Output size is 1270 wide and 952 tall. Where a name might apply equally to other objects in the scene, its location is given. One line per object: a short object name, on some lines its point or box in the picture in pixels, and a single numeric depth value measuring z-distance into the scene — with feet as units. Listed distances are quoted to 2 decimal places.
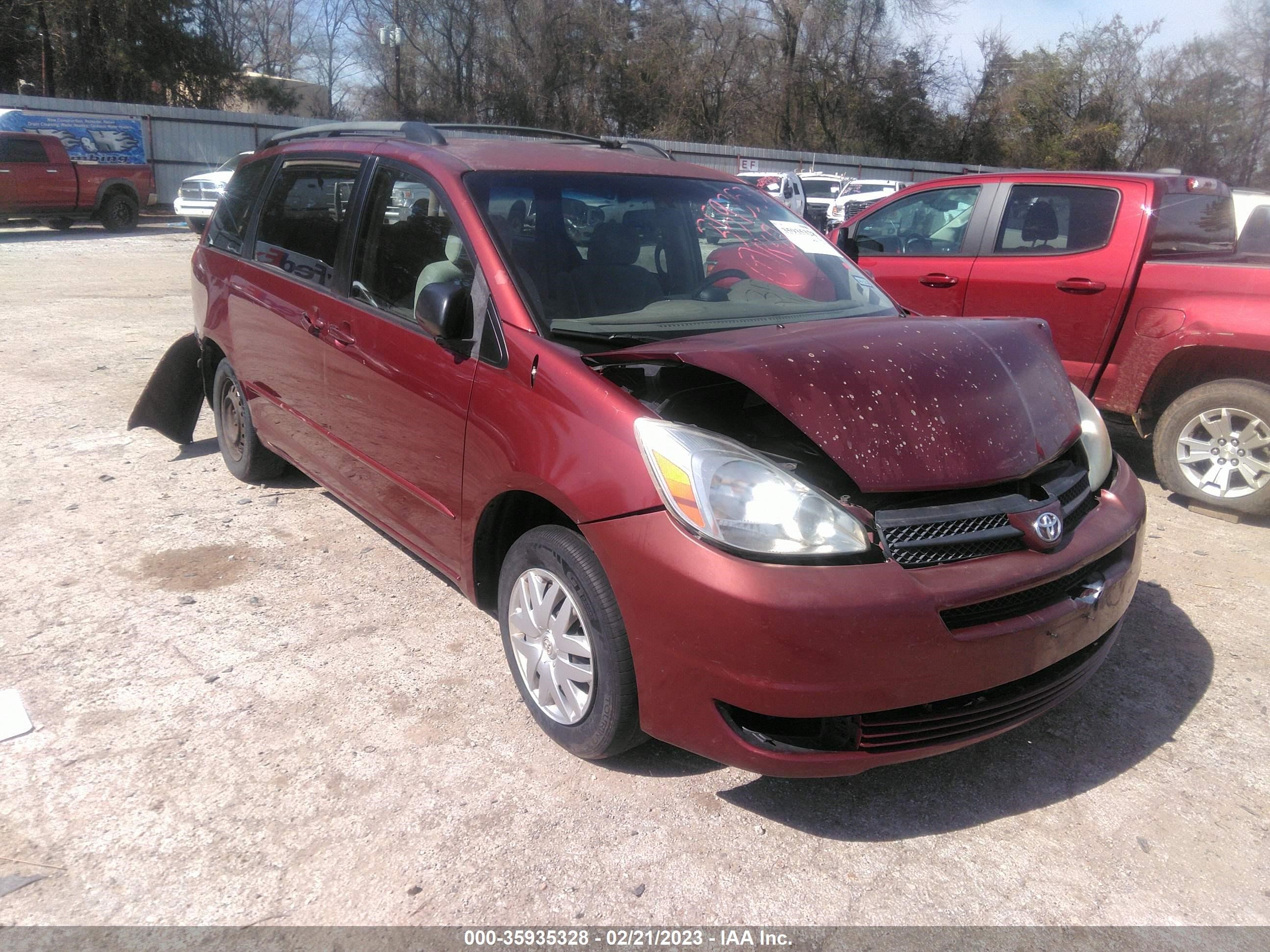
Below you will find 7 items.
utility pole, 110.83
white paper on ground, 9.86
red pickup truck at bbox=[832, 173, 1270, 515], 16.47
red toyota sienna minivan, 7.84
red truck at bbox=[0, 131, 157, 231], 57.72
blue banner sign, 68.03
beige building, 135.95
